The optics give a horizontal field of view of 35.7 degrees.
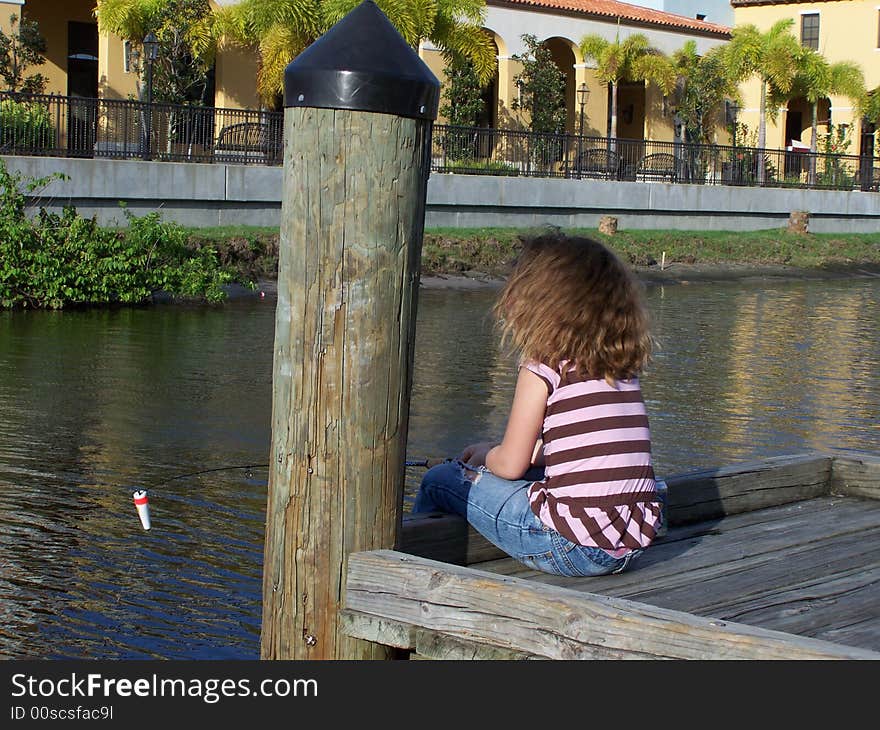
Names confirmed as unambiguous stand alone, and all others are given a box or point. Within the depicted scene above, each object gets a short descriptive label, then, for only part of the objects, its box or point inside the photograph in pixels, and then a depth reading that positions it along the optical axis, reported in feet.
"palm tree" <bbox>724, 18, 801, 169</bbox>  126.52
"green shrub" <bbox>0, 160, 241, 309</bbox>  54.65
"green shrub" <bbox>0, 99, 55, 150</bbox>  65.31
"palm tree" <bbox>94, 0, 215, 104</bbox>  88.07
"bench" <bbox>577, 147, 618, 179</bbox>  95.40
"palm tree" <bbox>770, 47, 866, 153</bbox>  133.08
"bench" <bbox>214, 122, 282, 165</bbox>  74.90
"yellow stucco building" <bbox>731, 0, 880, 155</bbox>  150.51
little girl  13.16
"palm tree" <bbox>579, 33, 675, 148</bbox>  119.24
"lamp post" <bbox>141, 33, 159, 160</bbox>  70.14
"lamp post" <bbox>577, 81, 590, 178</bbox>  117.50
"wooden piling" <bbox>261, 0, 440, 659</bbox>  12.26
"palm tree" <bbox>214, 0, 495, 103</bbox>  90.12
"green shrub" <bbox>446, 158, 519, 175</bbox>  86.48
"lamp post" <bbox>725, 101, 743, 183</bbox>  106.42
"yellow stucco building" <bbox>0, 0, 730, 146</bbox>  97.60
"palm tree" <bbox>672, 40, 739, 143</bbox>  125.29
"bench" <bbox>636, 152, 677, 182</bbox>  98.73
